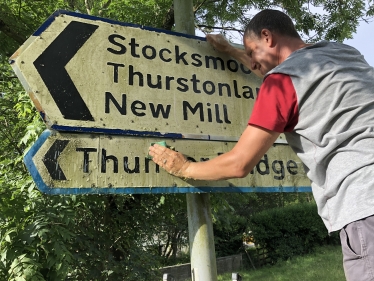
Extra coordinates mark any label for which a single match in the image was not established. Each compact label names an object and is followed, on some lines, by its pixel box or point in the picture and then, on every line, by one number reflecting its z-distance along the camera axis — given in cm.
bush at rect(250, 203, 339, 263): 1552
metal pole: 175
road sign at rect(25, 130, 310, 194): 147
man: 112
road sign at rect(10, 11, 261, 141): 160
